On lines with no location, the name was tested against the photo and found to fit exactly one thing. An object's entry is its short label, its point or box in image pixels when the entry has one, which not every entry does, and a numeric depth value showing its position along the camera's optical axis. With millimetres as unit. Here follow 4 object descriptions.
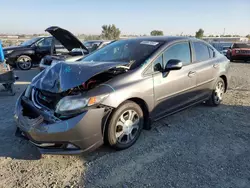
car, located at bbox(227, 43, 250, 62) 15620
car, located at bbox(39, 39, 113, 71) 6863
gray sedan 2836
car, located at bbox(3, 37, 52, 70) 10898
